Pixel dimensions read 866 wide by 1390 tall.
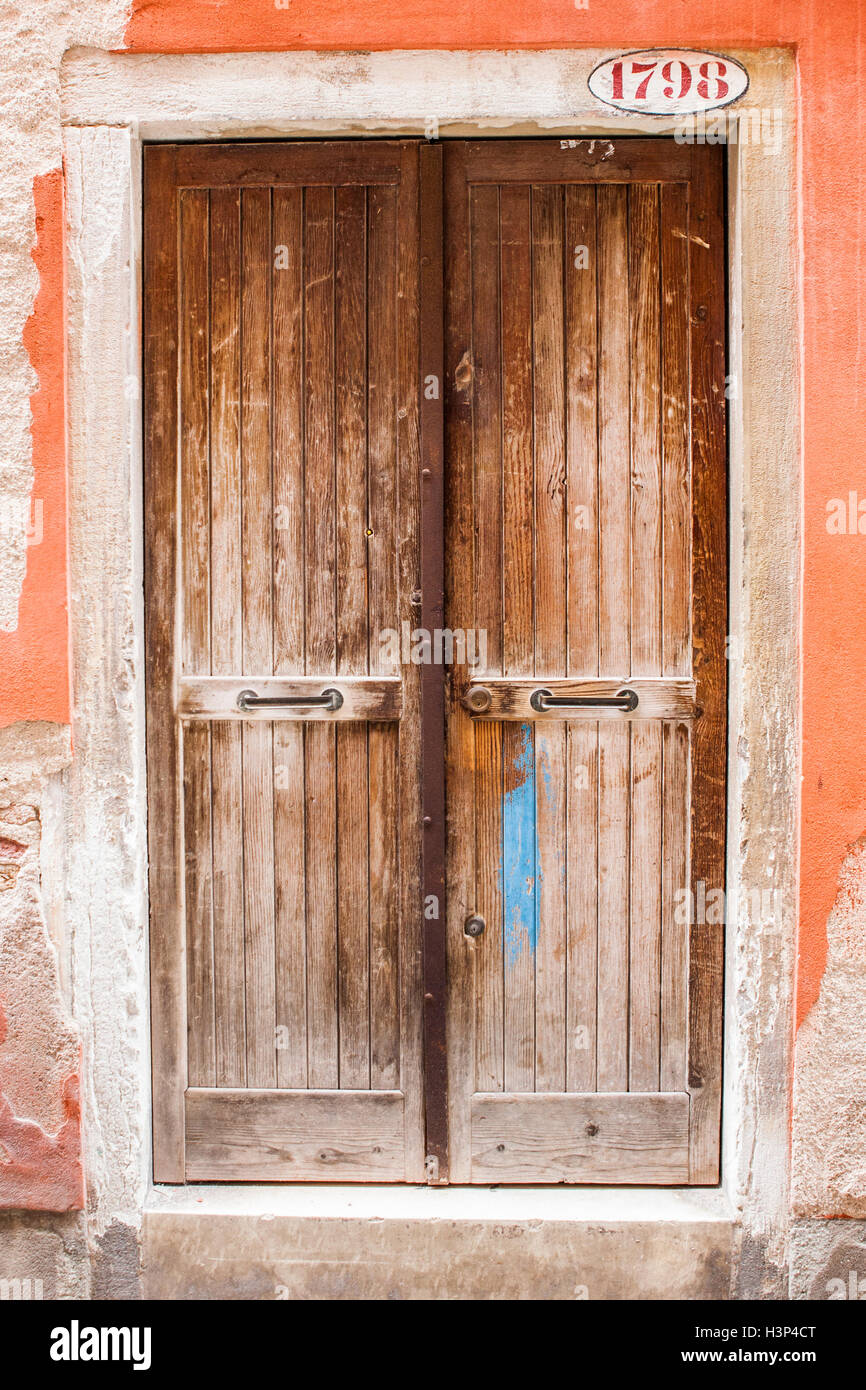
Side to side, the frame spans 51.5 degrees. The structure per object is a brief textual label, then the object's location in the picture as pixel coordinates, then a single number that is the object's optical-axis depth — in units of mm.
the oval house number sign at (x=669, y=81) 2119
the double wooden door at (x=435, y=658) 2277
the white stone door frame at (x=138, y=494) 2143
